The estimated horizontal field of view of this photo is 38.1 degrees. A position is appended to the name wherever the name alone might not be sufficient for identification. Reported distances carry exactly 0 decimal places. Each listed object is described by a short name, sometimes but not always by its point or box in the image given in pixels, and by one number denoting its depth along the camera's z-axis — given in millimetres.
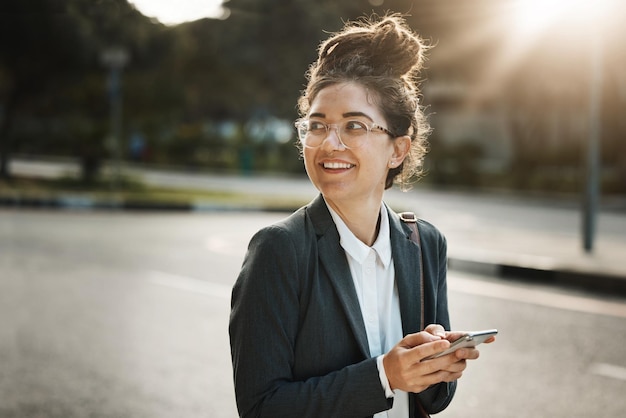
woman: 2080
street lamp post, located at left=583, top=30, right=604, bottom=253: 11117
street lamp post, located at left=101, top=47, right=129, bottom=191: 18953
